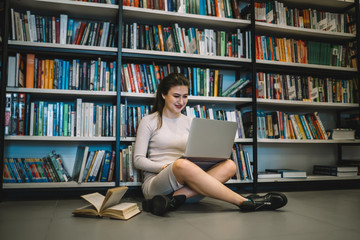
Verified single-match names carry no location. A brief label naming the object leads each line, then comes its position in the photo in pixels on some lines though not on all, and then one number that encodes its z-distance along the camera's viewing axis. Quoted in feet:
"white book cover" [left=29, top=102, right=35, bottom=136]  6.76
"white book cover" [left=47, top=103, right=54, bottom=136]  6.87
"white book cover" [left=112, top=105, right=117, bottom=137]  7.23
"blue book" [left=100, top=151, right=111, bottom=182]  7.07
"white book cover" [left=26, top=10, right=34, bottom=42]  6.86
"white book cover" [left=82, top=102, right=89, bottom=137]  7.07
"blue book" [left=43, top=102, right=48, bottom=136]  6.86
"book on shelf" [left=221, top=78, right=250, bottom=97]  8.24
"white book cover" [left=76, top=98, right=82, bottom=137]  7.00
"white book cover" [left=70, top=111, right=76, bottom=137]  6.98
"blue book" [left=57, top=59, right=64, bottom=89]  7.04
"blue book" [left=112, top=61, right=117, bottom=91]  7.29
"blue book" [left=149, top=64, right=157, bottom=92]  7.57
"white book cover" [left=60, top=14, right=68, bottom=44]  7.07
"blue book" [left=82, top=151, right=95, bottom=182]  6.96
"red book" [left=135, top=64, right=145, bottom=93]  7.51
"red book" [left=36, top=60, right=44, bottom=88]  6.93
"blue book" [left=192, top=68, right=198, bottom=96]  7.89
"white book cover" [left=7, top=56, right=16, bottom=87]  6.62
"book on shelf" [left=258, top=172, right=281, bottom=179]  8.04
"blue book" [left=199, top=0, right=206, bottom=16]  8.13
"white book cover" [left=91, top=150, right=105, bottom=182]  7.00
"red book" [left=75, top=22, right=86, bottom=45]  7.25
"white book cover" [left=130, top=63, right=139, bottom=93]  7.47
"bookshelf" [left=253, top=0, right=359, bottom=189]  8.44
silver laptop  5.09
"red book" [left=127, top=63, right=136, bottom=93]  7.45
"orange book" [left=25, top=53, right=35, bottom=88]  6.85
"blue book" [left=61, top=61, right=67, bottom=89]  7.06
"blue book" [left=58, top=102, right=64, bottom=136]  6.96
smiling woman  5.18
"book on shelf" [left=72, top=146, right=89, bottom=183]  6.86
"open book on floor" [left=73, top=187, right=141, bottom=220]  4.82
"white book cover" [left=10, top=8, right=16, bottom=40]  6.75
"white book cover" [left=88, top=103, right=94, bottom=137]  7.09
